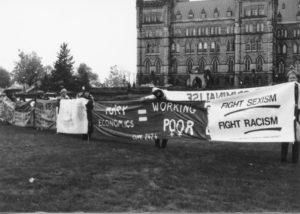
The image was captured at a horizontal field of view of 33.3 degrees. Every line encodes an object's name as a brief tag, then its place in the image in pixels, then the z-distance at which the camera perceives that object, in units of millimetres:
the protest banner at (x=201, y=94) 12538
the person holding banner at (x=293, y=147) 10492
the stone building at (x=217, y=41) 90750
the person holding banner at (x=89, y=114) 15000
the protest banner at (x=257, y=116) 10703
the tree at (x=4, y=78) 157875
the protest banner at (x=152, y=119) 12383
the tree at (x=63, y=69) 87088
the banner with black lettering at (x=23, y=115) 20844
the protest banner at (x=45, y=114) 18922
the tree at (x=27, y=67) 134788
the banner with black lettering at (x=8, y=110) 23125
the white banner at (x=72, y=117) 15792
